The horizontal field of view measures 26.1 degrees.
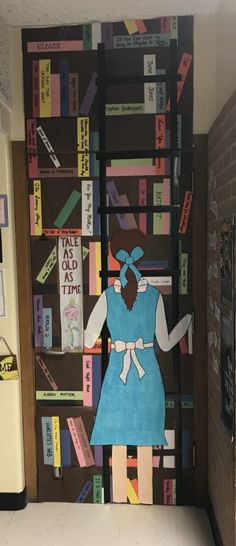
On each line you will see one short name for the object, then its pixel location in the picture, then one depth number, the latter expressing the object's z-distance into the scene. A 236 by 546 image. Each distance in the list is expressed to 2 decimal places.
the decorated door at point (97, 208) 2.76
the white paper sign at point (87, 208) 2.83
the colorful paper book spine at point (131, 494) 2.95
